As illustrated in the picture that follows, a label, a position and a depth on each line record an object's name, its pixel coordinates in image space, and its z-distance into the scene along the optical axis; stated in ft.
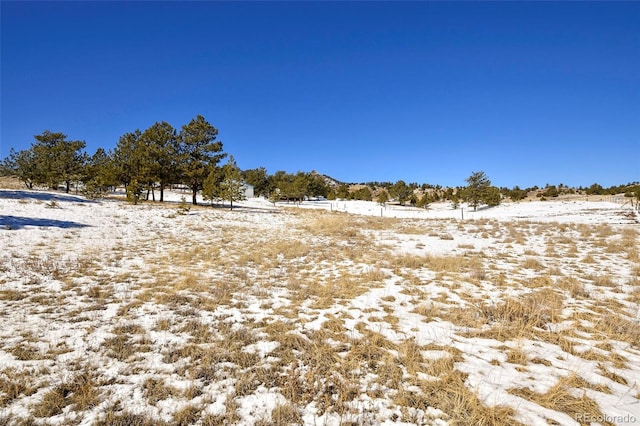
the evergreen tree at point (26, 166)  132.46
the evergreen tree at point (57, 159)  128.98
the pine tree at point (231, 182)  126.31
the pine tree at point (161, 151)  112.47
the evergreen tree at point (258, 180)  297.53
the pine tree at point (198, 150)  115.96
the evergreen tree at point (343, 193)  311.04
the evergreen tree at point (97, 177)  112.68
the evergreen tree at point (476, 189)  201.41
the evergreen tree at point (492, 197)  198.92
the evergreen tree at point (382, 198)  237.25
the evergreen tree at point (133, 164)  111.55
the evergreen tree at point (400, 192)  286.66
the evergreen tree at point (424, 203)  225.64
